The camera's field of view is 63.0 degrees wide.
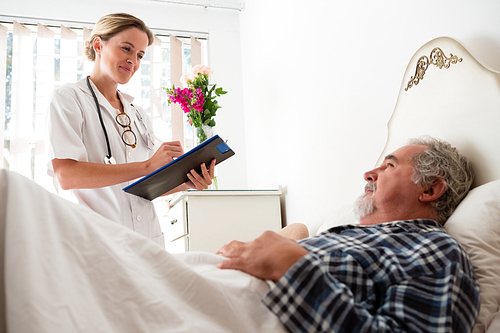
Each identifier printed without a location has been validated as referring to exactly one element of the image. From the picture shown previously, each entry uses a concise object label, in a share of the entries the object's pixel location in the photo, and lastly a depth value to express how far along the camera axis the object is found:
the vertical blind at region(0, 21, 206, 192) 3.05
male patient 0.76
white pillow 0.88
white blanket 0.61
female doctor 1.44
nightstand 2.33
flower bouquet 2.77
